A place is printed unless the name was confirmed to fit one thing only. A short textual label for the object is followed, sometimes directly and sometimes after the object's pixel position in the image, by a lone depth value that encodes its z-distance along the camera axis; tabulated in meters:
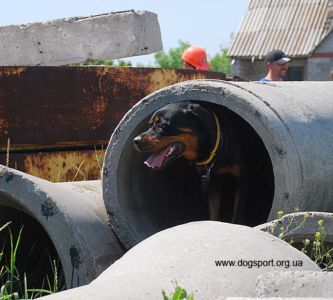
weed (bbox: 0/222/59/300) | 6.05
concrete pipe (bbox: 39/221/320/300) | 4.35
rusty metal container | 8.67
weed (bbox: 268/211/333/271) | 6.07
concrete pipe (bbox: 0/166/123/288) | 6.48
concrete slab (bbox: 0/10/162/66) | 10.51
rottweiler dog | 7.31
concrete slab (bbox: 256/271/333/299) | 4.19
